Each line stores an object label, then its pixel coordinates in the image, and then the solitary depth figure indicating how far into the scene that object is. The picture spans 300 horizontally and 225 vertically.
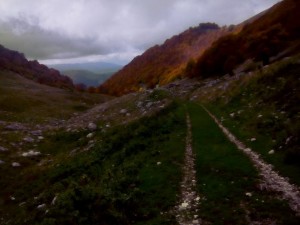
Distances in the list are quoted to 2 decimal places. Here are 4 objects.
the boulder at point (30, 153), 24.29
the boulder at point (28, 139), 27.83
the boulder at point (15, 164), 22.03
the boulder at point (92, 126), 31.45
